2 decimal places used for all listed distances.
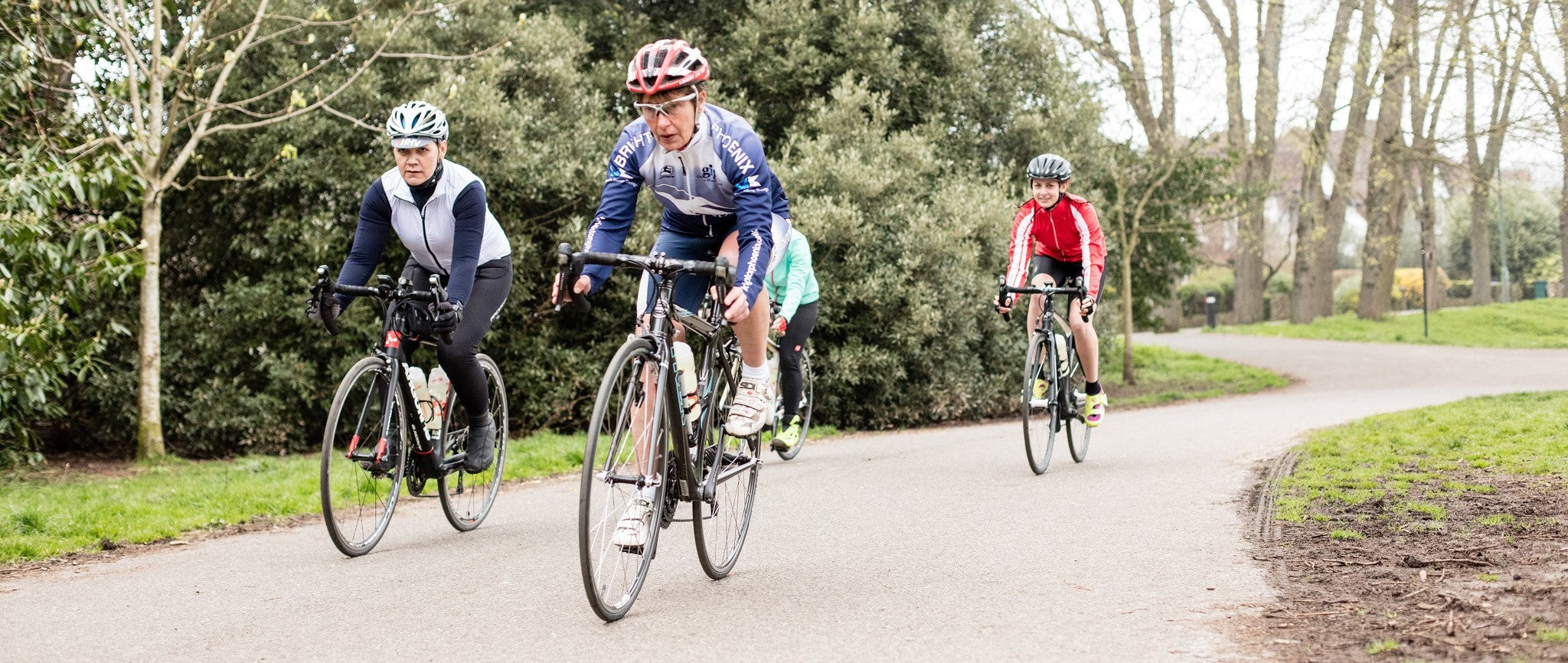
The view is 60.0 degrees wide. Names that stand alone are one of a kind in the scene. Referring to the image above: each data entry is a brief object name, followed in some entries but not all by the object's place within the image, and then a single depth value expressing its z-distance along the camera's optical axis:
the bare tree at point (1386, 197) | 28.17
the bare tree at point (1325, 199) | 27.52
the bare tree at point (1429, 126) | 20.11
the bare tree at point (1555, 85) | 16.35
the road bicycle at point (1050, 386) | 8.83
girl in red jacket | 9.00
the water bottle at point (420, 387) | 6.46
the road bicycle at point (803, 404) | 9.85
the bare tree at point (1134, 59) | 21.86
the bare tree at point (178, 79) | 11.53
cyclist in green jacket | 9.18
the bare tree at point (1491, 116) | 18.30
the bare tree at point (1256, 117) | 26.14
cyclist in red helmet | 4.94
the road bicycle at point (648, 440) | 4.50
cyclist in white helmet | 6.20
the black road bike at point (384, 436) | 6.02
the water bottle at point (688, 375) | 5.05
